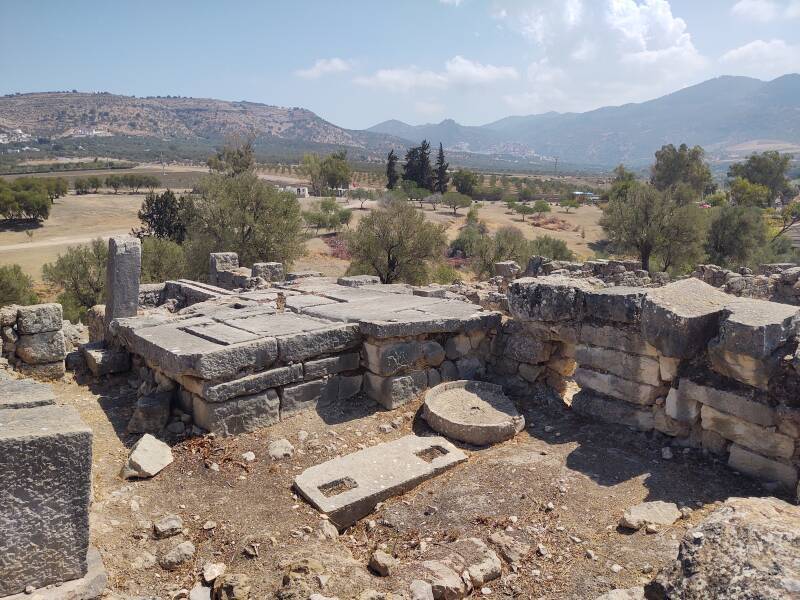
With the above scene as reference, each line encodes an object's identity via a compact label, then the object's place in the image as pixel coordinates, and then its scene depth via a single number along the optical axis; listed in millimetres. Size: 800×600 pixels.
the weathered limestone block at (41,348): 7762
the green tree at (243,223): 21578
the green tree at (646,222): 26078
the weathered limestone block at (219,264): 15570
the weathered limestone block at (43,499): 3428
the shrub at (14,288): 18906
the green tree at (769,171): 60062
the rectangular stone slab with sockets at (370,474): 5078
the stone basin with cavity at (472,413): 6348
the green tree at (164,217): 30359
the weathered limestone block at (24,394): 4016
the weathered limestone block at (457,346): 7660
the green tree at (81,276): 21000
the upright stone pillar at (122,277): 9836
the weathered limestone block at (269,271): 14461
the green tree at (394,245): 21188
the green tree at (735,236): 28891
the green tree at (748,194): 50375
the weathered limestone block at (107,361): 7594
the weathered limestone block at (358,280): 11422
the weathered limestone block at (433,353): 7352
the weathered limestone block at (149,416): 6219
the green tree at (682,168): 56219
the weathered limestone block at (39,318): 7832
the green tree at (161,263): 21172
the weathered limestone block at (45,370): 7676
